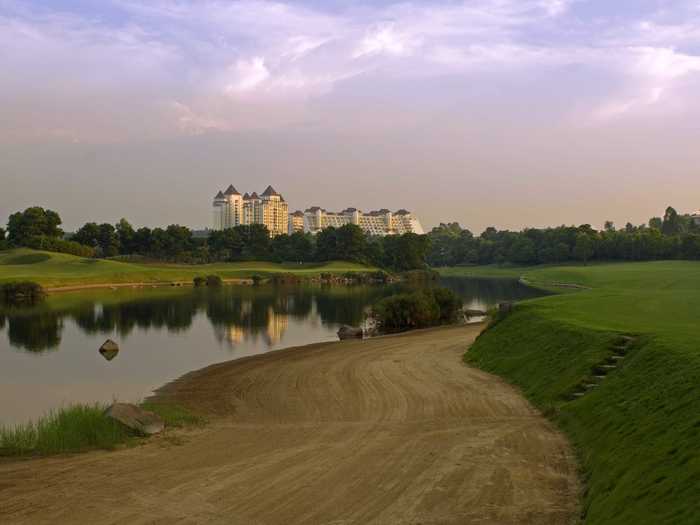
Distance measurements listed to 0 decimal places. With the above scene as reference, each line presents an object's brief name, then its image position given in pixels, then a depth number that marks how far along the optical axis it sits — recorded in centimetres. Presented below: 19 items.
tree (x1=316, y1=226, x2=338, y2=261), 17625
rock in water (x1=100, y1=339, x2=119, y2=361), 4005
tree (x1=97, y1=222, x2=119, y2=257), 16950
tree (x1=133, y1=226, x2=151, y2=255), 17150
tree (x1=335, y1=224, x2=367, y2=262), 17350
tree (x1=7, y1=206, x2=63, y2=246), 15812
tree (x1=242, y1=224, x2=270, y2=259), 18112
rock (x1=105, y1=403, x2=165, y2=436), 1861
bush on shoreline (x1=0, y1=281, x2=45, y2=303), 8712
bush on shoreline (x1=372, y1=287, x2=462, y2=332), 5259
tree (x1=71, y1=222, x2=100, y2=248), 17000
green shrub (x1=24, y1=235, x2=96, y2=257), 15200
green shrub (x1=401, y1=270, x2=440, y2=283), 14175
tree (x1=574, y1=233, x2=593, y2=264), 15288
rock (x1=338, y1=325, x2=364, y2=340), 4706
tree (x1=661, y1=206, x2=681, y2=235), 18850
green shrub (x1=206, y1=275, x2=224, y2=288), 12388
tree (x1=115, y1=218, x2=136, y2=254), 17138
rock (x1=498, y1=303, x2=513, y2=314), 3711
